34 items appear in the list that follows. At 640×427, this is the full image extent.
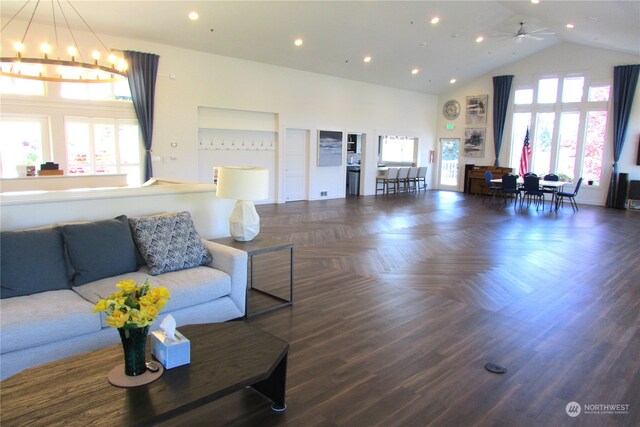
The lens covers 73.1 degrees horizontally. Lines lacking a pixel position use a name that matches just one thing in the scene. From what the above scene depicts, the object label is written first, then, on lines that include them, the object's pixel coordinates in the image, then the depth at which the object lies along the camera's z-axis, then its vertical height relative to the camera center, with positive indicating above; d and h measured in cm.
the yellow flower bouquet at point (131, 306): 184 -68
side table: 383 -85
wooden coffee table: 174 -106
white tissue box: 209 -97
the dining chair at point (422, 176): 1489 -70
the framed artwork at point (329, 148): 1200 +17
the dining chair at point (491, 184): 1238 -77
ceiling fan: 991 +304
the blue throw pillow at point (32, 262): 285 -78
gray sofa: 259 -97
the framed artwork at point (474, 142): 1473 +52
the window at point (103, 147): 797 +3
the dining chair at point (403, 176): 1414 -67
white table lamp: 394 -37
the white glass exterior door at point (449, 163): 1555 -24
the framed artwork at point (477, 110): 1450 +160
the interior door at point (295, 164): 1141 -30
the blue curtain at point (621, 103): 1144 +155
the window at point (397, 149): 1443 +20
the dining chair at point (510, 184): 1140 -69
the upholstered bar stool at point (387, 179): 1379 -77
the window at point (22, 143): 725 +6
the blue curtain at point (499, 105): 1384 +171
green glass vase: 192 -91
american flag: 1336 +5
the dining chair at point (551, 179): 1133 -55
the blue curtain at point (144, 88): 823 +118
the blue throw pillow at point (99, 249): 316 -76
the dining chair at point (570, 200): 1080 -113
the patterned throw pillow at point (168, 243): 346 -76
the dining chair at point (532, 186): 1095 -69
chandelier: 455 +105
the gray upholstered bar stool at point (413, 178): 1459 -75
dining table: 1094 -65
